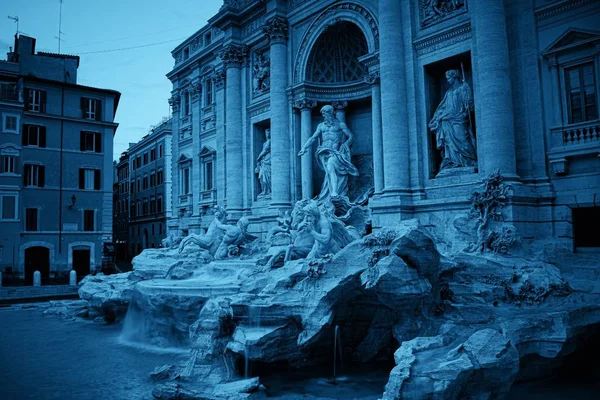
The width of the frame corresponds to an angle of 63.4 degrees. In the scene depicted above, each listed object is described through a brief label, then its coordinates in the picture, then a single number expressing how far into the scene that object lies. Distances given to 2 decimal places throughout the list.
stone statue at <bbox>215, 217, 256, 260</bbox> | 16.52
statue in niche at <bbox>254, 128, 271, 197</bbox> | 20.72
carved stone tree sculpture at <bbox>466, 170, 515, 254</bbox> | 11.39
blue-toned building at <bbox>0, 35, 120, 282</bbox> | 28.86
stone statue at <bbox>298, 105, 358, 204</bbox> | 17.06
